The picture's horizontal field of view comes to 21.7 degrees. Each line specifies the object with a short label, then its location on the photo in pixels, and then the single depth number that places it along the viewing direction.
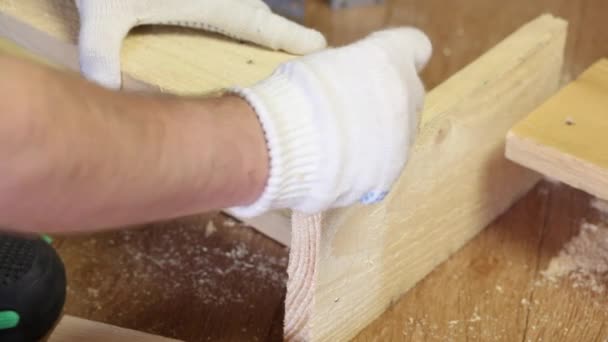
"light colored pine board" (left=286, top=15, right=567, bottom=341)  1.13
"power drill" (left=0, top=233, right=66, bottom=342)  1.13
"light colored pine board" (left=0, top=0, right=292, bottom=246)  1.16
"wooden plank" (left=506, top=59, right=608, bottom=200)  1.15
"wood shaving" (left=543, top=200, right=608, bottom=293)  1.24
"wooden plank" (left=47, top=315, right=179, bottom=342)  1.14
